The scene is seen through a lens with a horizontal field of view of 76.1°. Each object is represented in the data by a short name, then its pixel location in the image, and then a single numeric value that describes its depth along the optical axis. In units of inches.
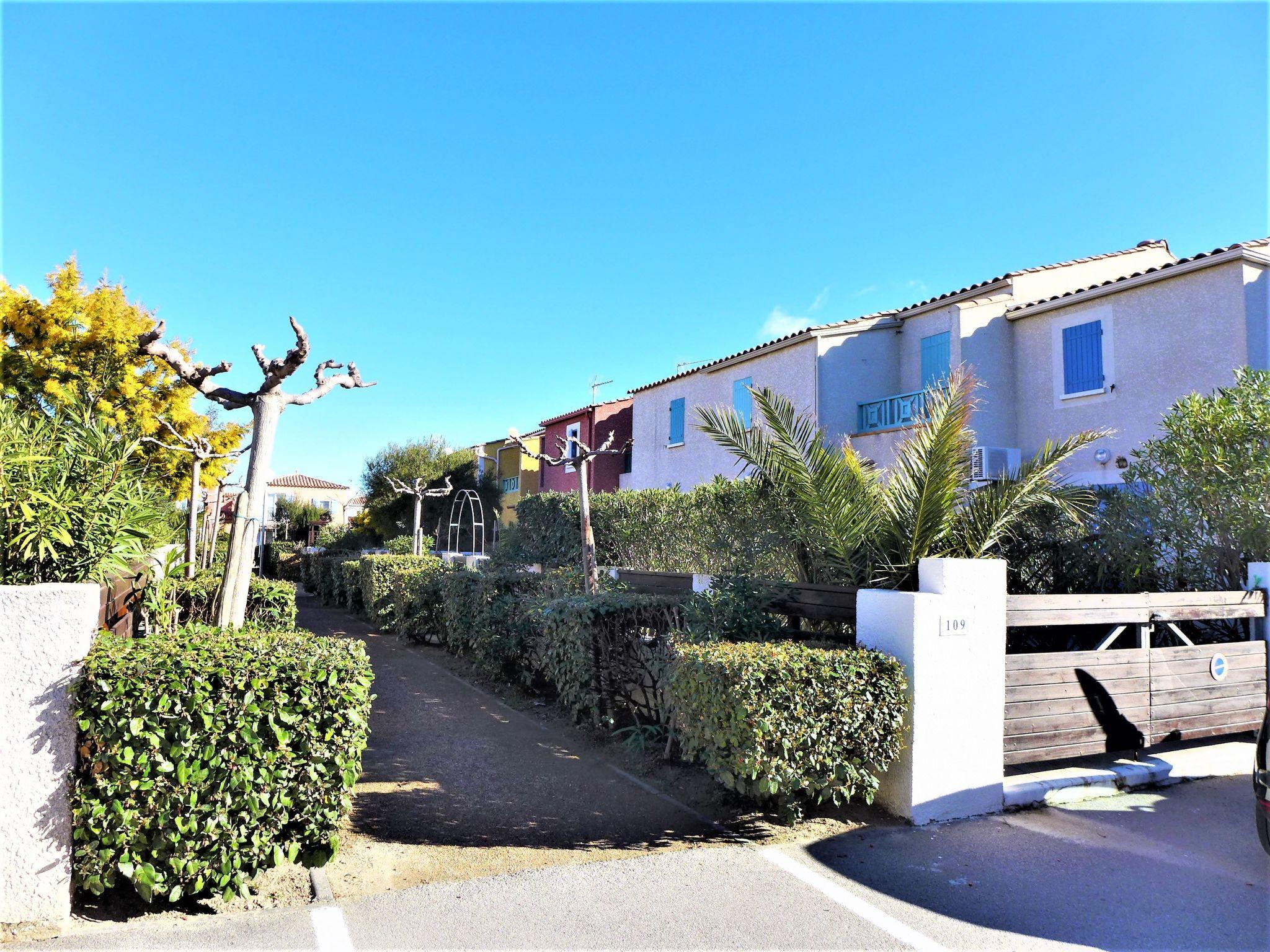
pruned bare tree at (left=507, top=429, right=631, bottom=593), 406.0
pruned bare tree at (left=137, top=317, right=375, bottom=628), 204.4
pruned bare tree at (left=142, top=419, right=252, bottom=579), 377.1
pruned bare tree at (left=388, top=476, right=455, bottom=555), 748.0
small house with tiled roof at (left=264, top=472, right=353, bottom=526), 2625.5
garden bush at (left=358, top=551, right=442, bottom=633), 546.0
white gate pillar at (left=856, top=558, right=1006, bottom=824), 201.9
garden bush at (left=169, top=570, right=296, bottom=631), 320.5
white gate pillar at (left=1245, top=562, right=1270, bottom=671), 269.3
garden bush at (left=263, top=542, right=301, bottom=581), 1090.7
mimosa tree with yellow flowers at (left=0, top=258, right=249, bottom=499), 469.7
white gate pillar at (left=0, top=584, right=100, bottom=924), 139.0
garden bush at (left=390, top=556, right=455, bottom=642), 477.1
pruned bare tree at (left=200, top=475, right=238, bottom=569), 511.8
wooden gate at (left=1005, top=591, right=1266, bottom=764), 221.3
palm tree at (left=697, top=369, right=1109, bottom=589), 247.3
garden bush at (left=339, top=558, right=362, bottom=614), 663.7
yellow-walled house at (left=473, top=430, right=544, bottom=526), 1514.5
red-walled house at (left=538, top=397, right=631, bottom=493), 1279.5
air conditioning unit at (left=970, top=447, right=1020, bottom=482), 572.1
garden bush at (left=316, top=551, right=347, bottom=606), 746.8
